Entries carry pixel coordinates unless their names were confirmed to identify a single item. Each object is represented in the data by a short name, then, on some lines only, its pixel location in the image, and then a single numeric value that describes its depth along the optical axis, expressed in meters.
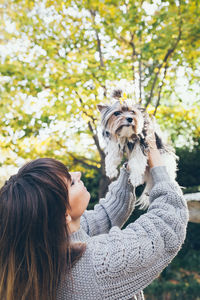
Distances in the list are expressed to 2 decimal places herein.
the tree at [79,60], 4.06
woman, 1.17
